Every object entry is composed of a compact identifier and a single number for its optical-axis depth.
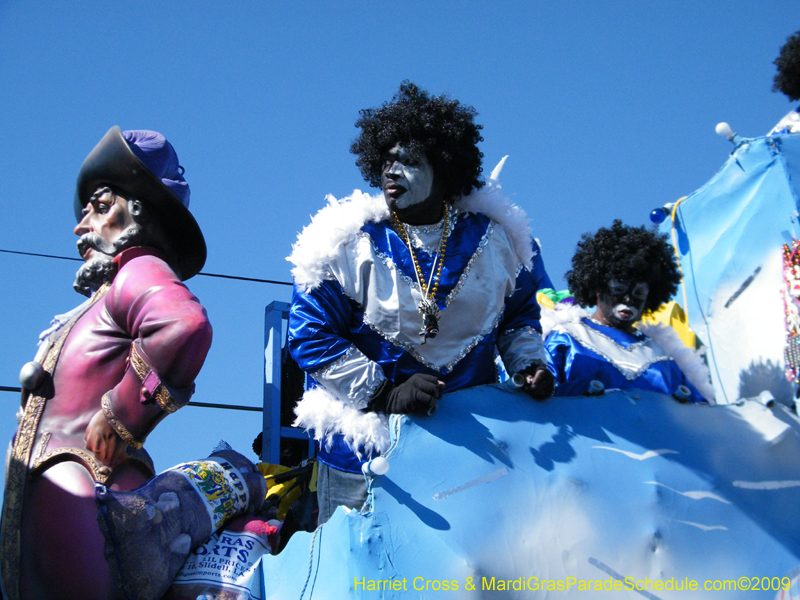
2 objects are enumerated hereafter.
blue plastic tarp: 2.27
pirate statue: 2.36
